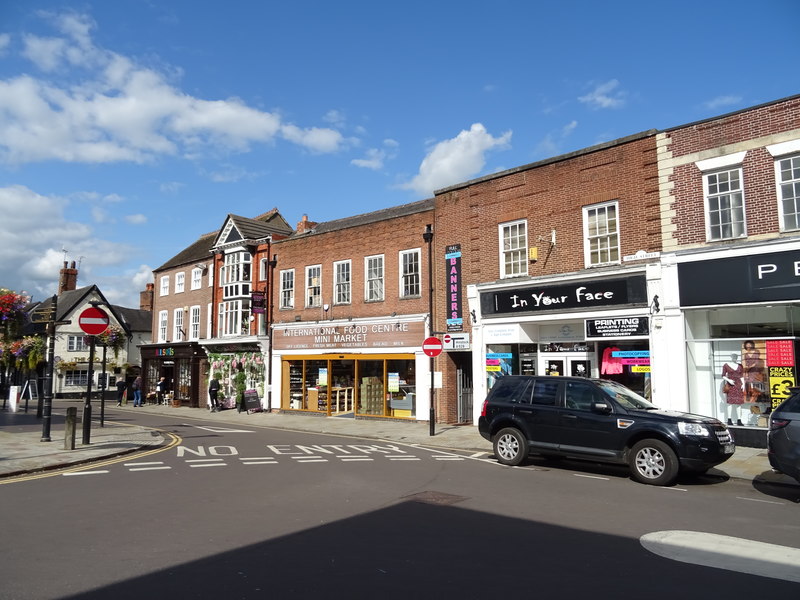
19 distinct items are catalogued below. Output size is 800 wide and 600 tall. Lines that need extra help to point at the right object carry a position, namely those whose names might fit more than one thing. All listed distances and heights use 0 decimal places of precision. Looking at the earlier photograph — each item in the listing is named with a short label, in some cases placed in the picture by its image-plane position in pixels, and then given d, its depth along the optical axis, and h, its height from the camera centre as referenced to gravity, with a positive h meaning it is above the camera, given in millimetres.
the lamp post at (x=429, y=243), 21516 +4325
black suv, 9836 -1237
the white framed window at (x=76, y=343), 48188 +1656
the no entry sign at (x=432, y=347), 17719 +424
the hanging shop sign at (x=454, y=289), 20781 +2532
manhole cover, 8423 -1987
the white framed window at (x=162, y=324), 38906 +2543
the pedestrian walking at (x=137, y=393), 35475 -1794
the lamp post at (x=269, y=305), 28211 +2769
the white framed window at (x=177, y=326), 37125 +2314
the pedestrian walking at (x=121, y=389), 36969 -1634
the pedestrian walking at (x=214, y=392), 29609 -1469
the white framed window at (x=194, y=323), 35809 +2401
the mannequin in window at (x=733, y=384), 14711 -628
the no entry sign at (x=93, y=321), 13797 +1000
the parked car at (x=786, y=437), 8669 -1166
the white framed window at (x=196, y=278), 35831 +5157
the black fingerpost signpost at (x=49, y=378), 14917 -396
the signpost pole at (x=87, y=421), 14367 -1403
